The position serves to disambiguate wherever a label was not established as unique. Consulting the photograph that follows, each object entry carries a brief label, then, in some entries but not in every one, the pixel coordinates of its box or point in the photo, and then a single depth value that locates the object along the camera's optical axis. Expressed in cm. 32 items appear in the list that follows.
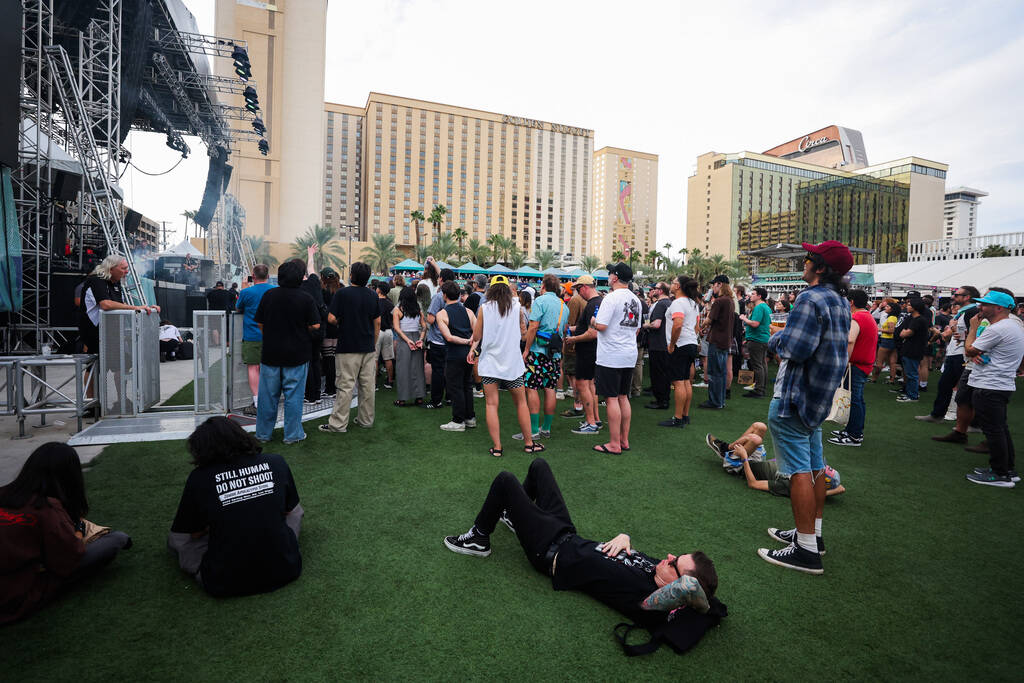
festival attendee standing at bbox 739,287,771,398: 941
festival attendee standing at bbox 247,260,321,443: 527
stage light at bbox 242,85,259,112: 2170
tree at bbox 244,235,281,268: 5091
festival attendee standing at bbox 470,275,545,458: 526
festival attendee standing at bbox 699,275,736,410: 777
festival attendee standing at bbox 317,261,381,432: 591
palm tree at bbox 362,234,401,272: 5816
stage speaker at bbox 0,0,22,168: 664
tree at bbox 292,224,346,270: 5367
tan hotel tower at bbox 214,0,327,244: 5616
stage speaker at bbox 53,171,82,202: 1169
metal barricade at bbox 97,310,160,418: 605
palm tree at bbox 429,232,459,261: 5256
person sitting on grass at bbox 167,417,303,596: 256
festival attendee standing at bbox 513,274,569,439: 598
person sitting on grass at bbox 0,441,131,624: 234
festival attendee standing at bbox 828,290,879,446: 571
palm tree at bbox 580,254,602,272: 6353
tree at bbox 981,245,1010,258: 5575
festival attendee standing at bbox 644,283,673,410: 805
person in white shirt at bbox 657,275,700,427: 689
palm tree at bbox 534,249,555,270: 6351
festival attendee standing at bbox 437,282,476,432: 629
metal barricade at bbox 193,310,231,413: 621
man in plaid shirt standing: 312
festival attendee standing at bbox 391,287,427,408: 784
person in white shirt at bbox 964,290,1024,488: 488
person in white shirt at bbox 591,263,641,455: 534
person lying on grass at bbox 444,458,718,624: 244
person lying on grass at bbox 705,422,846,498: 448
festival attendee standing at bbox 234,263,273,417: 623
